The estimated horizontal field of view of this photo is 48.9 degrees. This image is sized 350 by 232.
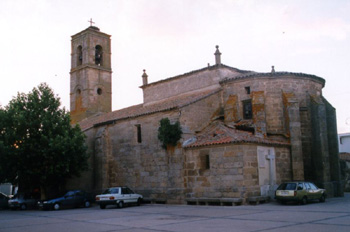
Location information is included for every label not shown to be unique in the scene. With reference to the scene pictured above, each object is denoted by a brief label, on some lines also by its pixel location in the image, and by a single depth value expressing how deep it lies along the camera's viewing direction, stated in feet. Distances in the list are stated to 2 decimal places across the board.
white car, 73.72
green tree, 77.82
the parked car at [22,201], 83.56
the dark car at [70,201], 76.38
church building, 70.74
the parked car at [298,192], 64.36
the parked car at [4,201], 88.79
